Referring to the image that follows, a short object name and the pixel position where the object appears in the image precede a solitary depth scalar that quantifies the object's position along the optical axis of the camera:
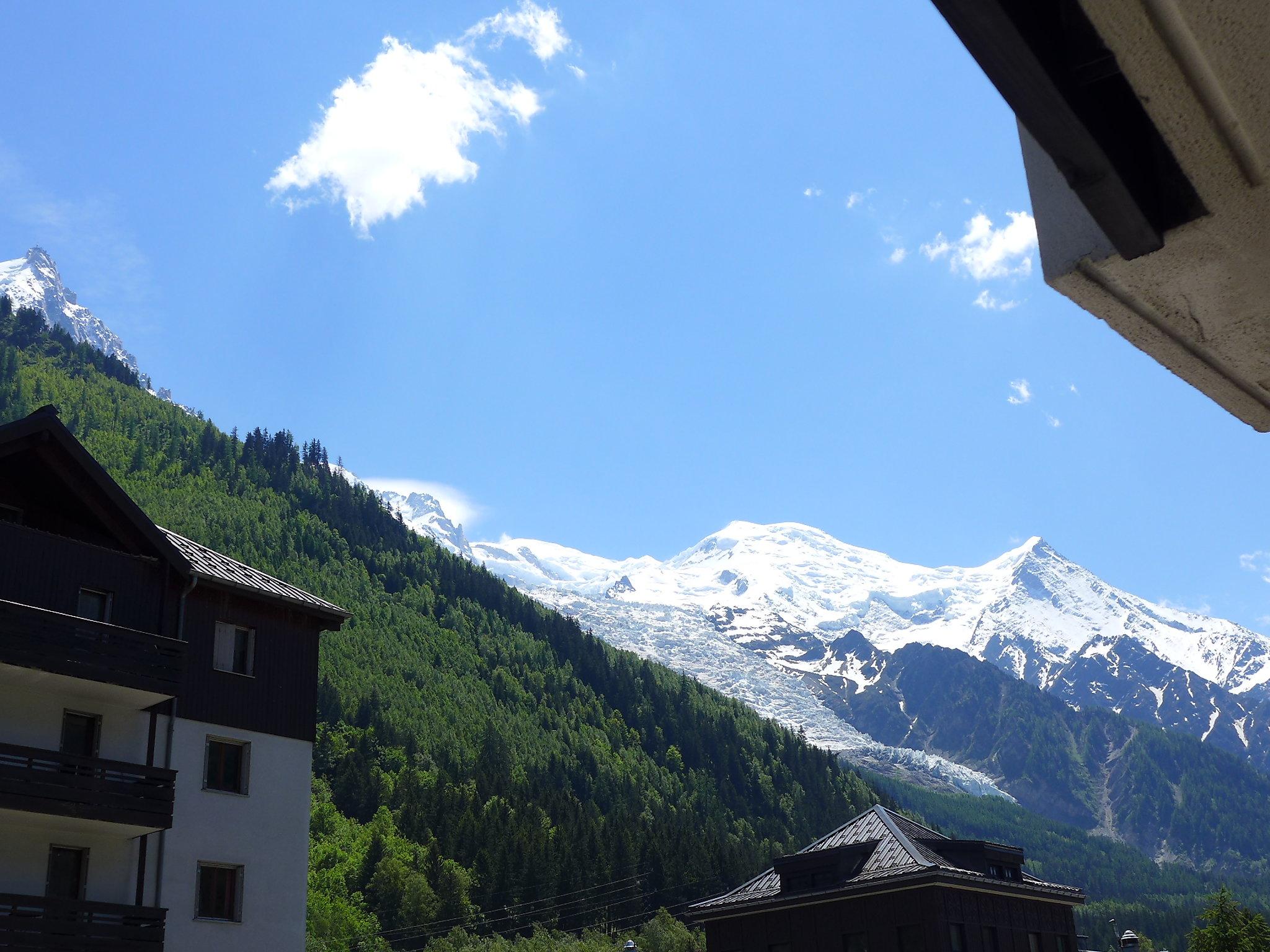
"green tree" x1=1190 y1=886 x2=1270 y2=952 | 67.19
